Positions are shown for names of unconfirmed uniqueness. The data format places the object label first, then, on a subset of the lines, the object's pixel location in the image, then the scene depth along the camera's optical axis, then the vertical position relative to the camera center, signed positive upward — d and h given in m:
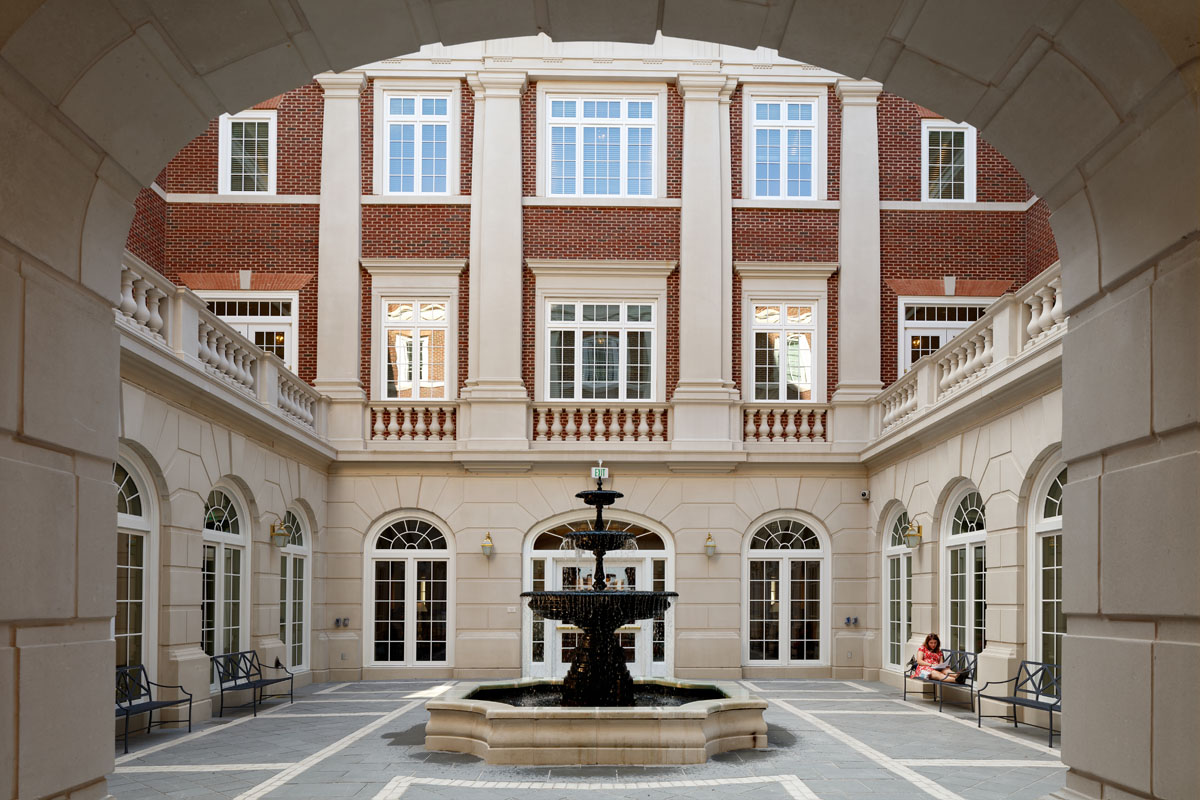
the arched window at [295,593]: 17.36 -1.77
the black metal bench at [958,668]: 13.99 -2.29
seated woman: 14.38 -2.33
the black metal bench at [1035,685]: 11.75 -2.15
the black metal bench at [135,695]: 10.96 -2.19
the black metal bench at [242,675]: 14.00 -2.50
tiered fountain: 10.06 -2.18
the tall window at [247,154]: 20.02 +5.67
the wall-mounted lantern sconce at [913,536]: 16.36 -0.76
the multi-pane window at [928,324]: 19.84 +2.76
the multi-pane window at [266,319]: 19.67 +2.74
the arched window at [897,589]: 17.33 -1.65
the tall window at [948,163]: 20.30 +5.66
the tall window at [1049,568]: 12.28 -0.91
